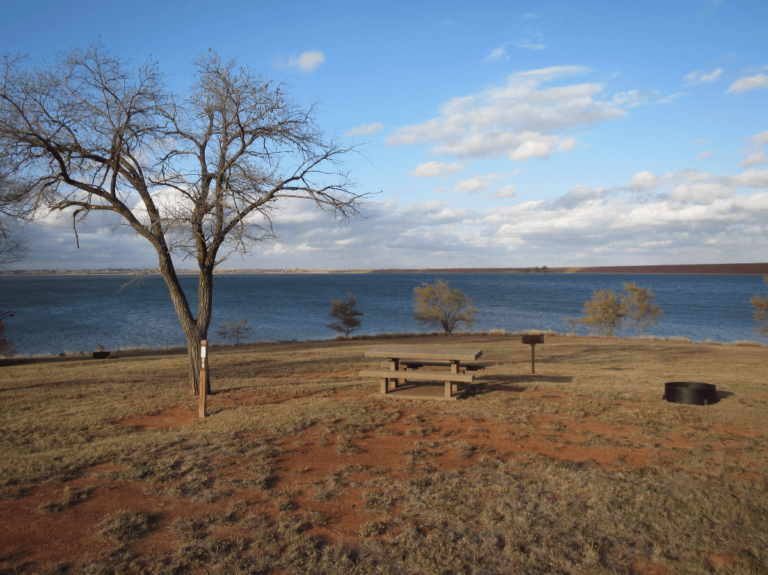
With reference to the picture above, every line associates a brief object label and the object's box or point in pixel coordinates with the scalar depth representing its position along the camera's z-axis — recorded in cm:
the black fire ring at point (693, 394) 819
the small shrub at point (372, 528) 372
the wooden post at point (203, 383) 743
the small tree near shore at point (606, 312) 3603
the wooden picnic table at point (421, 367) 850
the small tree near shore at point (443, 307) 3662
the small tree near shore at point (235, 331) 3575
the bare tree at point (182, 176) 855
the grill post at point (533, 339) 1057
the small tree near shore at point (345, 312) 3575
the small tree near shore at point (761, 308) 3205
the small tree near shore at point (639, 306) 3822
